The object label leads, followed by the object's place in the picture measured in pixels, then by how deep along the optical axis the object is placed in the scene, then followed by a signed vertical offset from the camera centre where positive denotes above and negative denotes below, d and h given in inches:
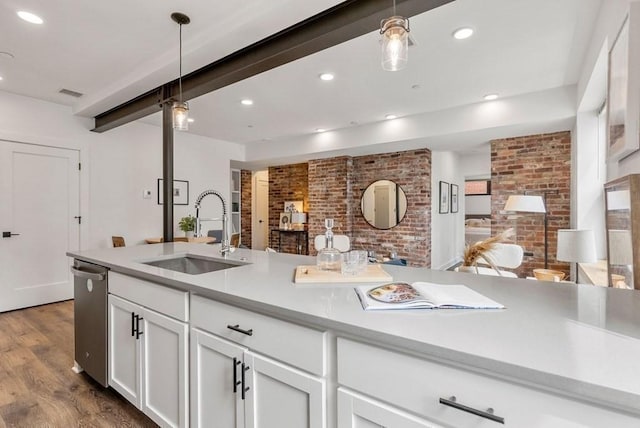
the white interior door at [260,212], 310.3 -2.1
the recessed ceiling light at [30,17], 88.4 +54.1
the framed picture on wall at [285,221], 280.8 -9.8
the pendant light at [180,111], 90.4 +28.4
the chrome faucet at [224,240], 85.7 -8.2
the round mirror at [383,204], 222.8 +4.1
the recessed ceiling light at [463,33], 95.1 +53.4
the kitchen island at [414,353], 25.2 -14.2
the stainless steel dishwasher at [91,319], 77.0 -27.9
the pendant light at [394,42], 54.5 +29.0
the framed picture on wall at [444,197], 239.1 +9.7
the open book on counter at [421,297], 38.7 -11.3
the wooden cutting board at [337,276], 52.7 -11.2
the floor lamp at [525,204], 151.6 +2.8
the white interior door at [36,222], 145.7 -5.9
